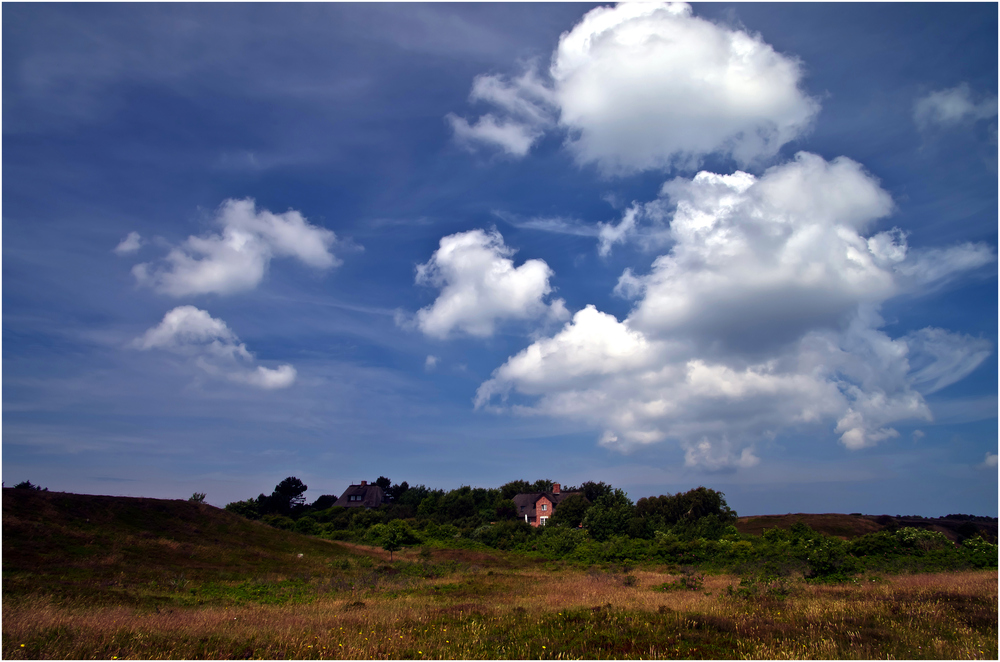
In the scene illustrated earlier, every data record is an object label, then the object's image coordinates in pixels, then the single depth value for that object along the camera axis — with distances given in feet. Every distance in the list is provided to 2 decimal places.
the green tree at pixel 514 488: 289.74
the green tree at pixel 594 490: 243.27
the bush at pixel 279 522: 198.99
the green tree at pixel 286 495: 247.99
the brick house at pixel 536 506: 256.11
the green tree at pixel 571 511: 199.72
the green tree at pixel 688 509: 169.37
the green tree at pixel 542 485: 307.58
